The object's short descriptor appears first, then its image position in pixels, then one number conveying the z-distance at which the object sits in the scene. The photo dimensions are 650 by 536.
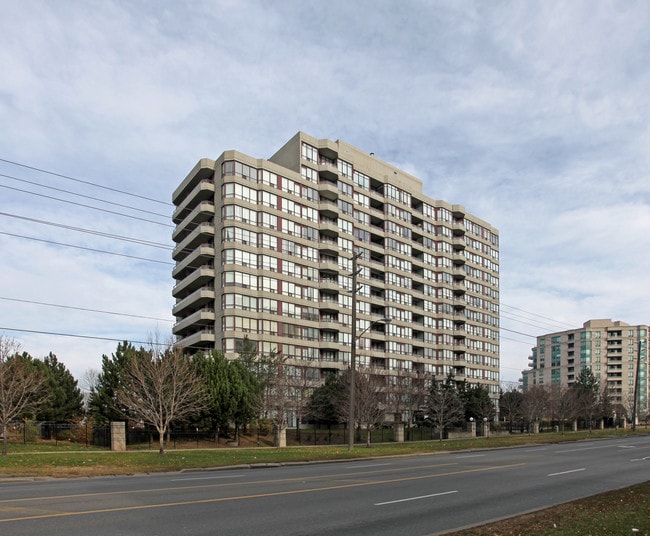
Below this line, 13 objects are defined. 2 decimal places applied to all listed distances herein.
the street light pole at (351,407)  31.62
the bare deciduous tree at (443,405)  56.69
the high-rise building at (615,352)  188.75
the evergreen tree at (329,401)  57.87
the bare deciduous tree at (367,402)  48.75
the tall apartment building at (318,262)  68.00
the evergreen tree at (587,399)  84.44
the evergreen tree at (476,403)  76.88
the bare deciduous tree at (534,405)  72.16
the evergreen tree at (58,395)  47.59
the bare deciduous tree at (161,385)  34.97
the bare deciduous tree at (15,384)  32.09
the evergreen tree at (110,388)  44.62
